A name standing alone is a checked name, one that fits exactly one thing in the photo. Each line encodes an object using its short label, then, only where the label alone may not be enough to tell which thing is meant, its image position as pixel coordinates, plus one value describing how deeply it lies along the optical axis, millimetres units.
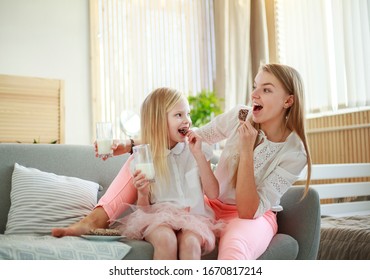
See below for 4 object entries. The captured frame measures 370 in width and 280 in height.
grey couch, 1302
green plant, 3496
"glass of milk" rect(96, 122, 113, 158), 1405
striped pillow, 1420
